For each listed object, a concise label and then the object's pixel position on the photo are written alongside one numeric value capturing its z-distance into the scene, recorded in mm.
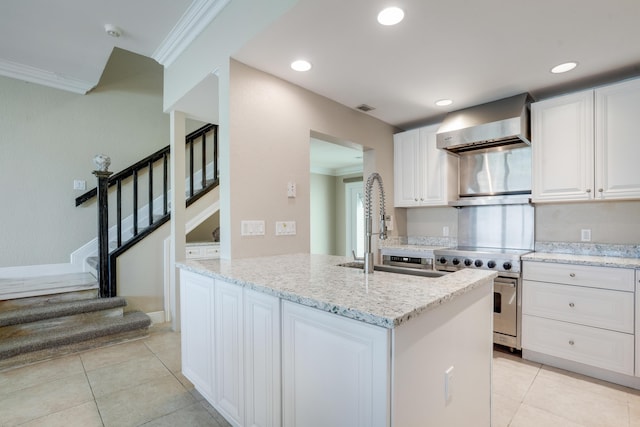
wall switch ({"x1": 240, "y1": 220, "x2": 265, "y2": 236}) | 2283
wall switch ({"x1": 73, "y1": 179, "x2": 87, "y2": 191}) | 3857
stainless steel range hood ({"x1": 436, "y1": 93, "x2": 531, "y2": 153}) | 2773
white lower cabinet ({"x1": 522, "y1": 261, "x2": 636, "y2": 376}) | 2230
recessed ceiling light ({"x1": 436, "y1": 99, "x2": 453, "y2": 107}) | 3086
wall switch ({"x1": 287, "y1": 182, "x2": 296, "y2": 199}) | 2586
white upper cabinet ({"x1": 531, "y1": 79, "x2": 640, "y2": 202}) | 2422
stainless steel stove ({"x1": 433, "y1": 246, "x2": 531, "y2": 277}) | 2715
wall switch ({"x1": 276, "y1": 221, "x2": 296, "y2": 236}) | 2520
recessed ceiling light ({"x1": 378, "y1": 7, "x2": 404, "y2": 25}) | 1724
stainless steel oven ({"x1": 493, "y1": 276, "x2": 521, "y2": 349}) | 2719
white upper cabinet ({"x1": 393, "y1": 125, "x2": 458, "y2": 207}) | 3479
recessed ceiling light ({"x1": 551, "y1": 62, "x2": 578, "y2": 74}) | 2361
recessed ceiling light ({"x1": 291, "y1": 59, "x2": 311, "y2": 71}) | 2285
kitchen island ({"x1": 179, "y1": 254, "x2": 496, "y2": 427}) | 993
